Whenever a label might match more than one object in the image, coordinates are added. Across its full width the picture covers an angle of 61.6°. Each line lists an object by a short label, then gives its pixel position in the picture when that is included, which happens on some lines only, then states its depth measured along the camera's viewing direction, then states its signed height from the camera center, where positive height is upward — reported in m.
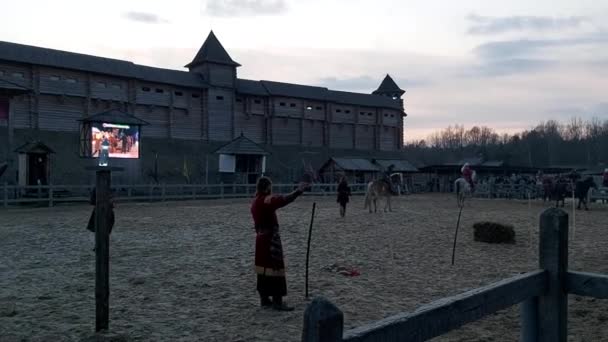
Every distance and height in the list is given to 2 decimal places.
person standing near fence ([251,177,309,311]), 7.23 -1.17
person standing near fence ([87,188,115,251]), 11.13 -1.12
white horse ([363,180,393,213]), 23.47 -0.82
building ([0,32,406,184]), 41.19 +5.70
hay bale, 13.97 -1.62
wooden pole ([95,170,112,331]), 6.31 -1.09
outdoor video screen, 38.88 +2.58
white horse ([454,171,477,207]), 26.27 -0.75
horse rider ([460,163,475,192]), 29.37 -0.07
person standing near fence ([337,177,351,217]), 20.52 -0.85
